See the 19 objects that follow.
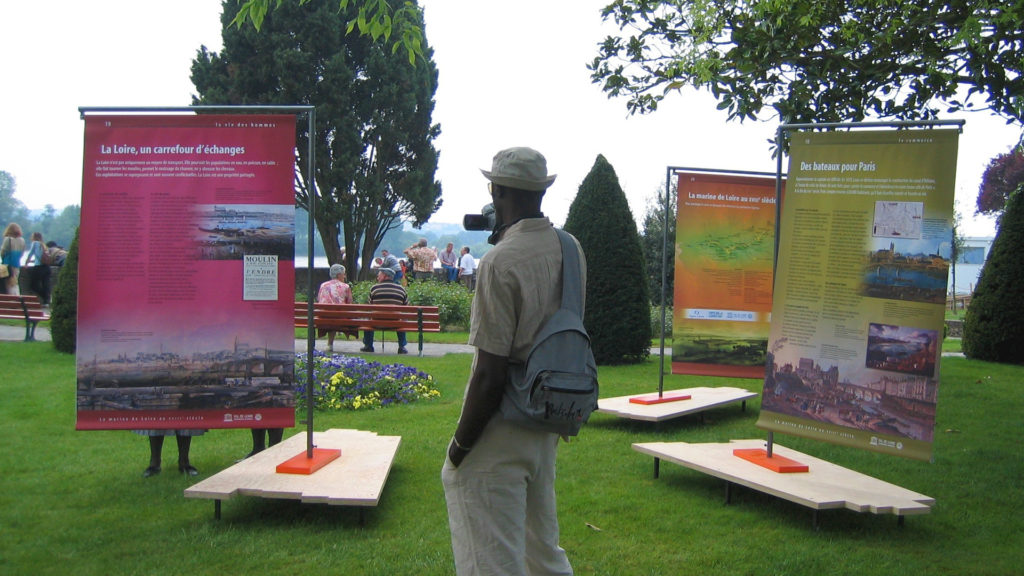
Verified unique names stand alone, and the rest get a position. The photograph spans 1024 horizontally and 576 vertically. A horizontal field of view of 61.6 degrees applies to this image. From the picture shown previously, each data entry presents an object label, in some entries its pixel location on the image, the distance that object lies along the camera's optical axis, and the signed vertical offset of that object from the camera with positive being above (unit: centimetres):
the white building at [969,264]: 6006 +197
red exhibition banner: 555 -12
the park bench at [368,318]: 1402 -98
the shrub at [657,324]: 1998 -116
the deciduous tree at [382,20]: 623 +181
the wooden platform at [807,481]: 534 -136
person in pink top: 1509 -63
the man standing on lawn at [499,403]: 310 -51
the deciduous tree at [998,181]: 4891 +661
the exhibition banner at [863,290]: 525 -3
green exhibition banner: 867 +3
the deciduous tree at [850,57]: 708 +208
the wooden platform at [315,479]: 518 -144
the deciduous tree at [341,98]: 3161 +592
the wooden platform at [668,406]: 833 -135
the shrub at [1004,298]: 1427 -8
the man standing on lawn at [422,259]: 2797 +8
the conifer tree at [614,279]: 1356 -11
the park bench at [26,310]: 1506 -126
